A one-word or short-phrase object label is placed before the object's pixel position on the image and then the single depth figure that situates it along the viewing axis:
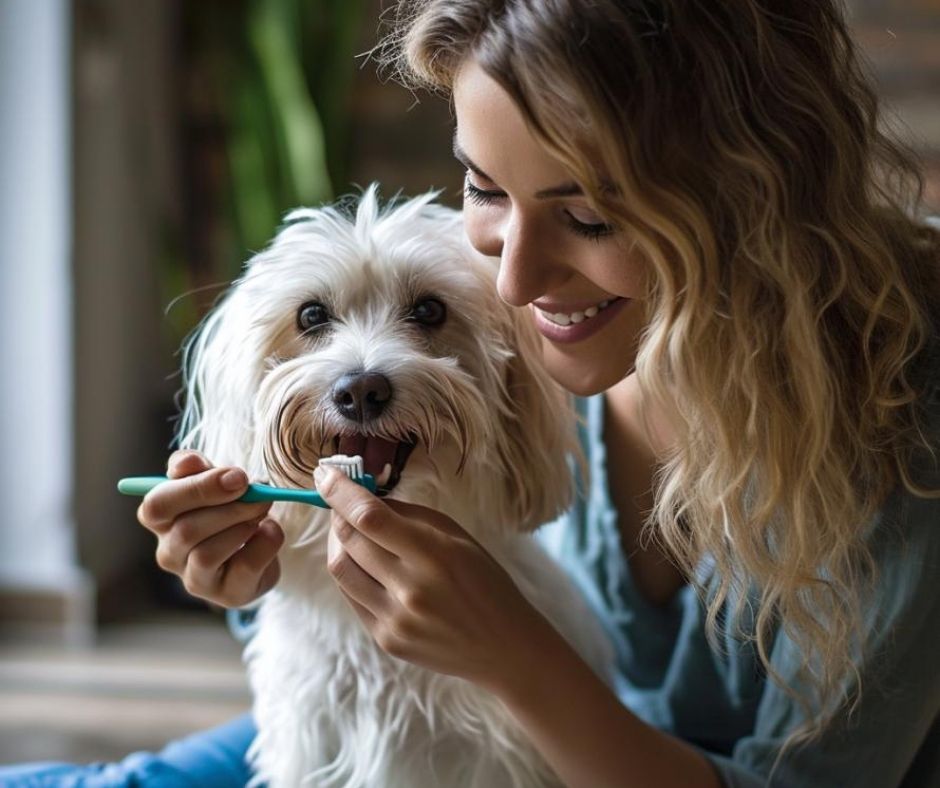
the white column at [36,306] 2.43
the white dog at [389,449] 1.12
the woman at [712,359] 0.96
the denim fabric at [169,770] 1.45
